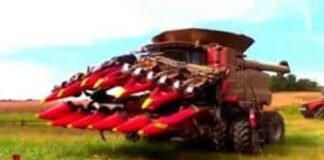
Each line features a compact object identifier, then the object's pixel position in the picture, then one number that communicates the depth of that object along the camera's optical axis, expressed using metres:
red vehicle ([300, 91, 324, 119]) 39.12
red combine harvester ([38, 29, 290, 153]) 16.11
